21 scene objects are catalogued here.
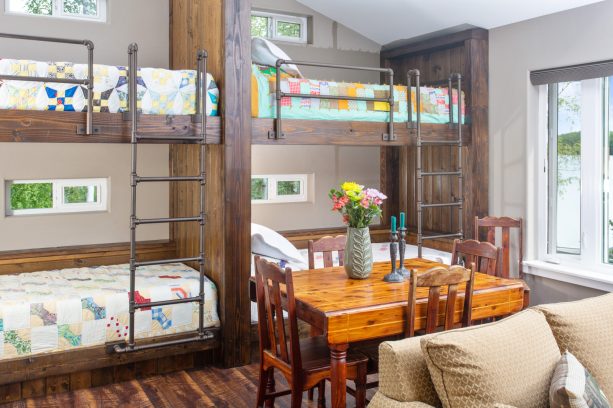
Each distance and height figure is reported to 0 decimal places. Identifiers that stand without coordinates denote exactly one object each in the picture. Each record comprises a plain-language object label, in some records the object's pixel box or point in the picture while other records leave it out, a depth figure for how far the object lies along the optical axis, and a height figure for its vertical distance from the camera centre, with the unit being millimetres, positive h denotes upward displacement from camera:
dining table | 2779 -533
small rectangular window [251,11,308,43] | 5605 +1478
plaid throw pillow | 1765 -569
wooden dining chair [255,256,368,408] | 2859 -788
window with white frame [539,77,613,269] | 4453 +133
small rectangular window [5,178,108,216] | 4645 -41
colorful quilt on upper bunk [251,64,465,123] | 4230 +632
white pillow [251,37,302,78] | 4281 +940
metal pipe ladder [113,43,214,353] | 3738 +69
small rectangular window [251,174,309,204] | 5574 +25
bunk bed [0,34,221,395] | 3559 -595
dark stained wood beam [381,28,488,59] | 5121 +1284
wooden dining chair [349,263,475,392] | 2857 -490
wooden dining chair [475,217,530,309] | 4852 -329
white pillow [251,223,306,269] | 4387 -386
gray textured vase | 3314 -335
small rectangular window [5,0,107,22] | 4615 +1373
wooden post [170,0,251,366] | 4059 +115
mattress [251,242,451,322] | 4551 -533
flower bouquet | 3271 -143
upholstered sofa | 1853 -539
